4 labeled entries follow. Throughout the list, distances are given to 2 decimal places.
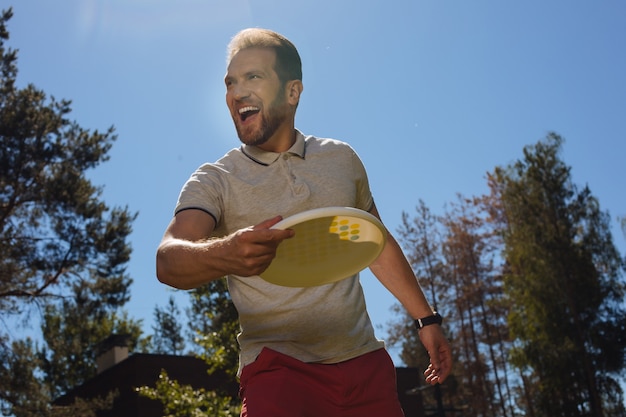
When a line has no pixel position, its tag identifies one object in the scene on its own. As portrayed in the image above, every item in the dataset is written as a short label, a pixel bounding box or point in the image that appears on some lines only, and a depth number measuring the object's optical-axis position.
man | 2.40
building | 22.69
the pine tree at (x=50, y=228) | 18.98
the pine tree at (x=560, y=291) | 25.95
